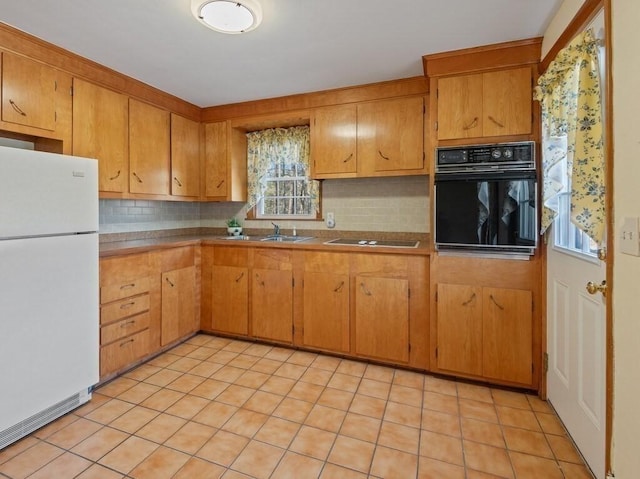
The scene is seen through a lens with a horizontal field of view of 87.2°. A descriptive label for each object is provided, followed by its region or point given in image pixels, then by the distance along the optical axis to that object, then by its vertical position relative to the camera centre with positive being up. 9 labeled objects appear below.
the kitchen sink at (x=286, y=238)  3.22 +0.00
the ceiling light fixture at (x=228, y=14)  1.66 +1.15
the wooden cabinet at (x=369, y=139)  2.75 +0.85
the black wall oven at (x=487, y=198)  2.12 +0.26
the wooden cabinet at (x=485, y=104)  2.19 +0.90
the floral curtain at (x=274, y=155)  3.45 +0.88
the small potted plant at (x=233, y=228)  3.69 +0.11
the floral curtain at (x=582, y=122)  1.40 +0.52
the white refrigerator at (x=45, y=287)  1.70 -0.28
